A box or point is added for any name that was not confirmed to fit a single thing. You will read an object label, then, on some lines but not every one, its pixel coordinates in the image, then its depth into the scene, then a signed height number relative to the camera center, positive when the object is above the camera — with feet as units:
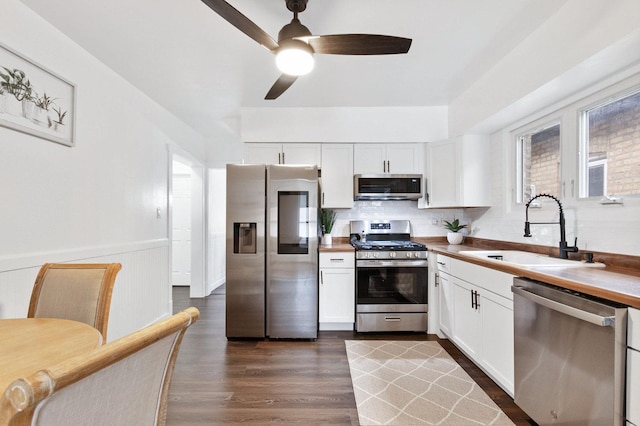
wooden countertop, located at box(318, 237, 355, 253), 10.24 -1.28
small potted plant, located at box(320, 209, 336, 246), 11.48 -0.52
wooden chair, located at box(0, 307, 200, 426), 1.36 -1.01
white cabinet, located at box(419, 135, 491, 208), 10.48 +1.39
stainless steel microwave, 11.32 +0.98
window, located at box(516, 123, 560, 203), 7.94 +1.41
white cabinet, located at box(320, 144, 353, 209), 11.57 +1.35
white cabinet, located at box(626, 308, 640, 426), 3.68 -1.95
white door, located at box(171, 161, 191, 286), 17.85 -0.89
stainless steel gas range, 10.16 -2.63
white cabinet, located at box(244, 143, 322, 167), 11.65 +2.25
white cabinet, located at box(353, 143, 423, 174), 11.64 +2.07
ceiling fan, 5.23 +3.04
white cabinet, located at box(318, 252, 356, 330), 10.29 -2.69
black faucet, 6.68 -0.75
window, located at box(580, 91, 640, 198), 5.83 +1.35
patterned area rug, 5.93 -4.08
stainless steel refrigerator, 9.86 -1.31
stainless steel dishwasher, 3.89 -2.20
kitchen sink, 6.16 -1.17
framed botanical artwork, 5.65 +2.31
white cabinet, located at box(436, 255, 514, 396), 6.25 -2.55
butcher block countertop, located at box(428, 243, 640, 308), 3.90 -1.07
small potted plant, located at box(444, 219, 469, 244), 11.45 -0.80
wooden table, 2.62 -1.42
